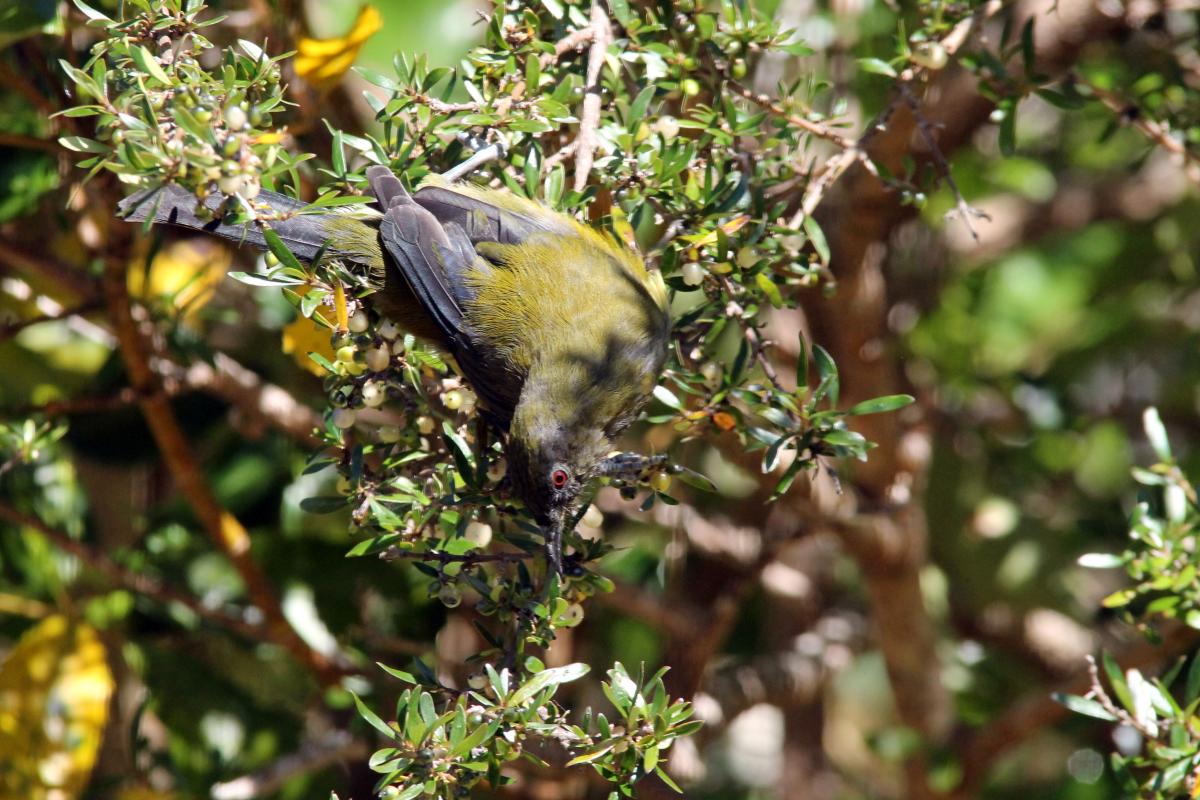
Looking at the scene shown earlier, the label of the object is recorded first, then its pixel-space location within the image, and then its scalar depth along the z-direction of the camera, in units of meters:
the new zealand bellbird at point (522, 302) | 5.16
